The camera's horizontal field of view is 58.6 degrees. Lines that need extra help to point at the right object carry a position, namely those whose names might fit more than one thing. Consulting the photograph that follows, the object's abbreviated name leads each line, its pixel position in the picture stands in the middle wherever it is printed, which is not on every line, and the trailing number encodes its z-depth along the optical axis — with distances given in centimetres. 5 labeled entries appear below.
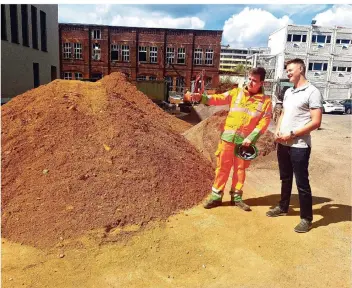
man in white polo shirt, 338
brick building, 3862
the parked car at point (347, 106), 2883
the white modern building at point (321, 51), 3775
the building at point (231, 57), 10963
